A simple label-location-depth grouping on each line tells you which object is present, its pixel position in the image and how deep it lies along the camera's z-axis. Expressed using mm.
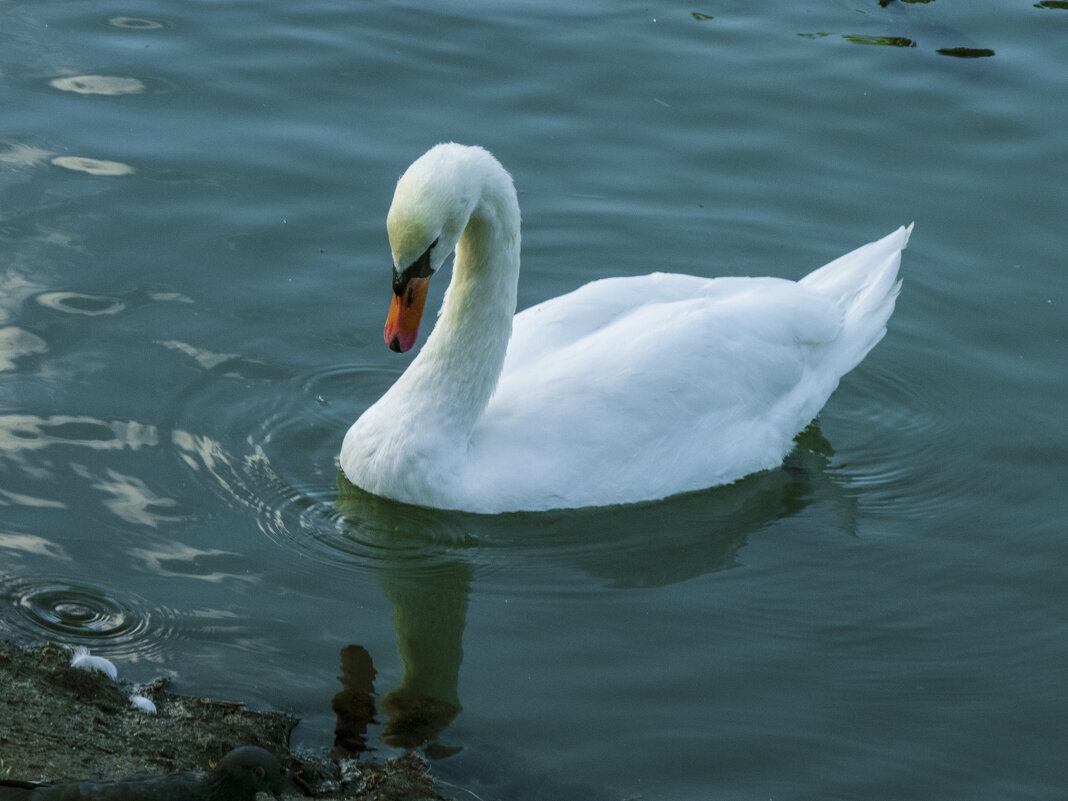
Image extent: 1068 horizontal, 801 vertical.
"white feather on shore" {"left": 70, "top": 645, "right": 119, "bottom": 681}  11617
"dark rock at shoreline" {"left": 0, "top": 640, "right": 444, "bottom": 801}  9953
